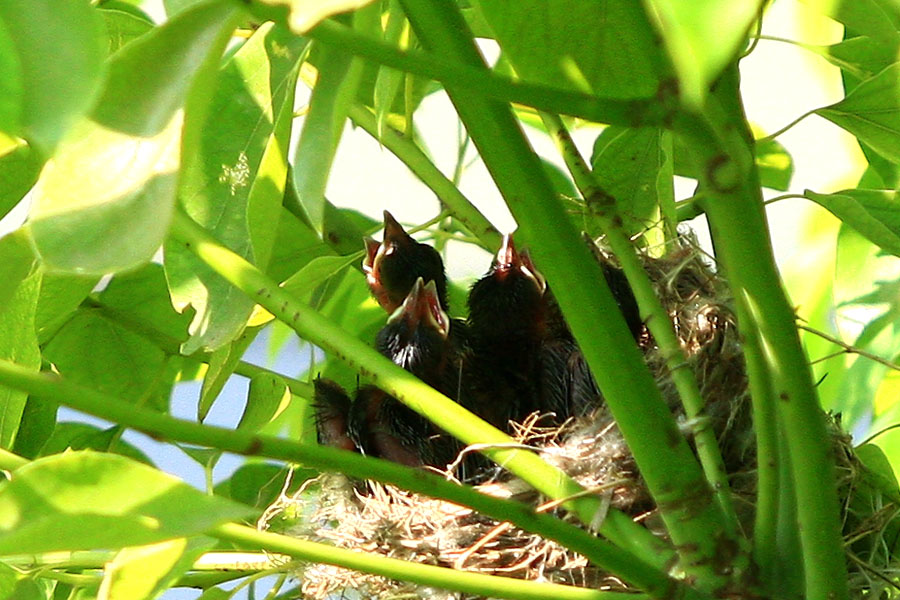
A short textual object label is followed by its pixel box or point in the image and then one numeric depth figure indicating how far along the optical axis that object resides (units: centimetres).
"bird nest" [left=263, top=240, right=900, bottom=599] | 218
